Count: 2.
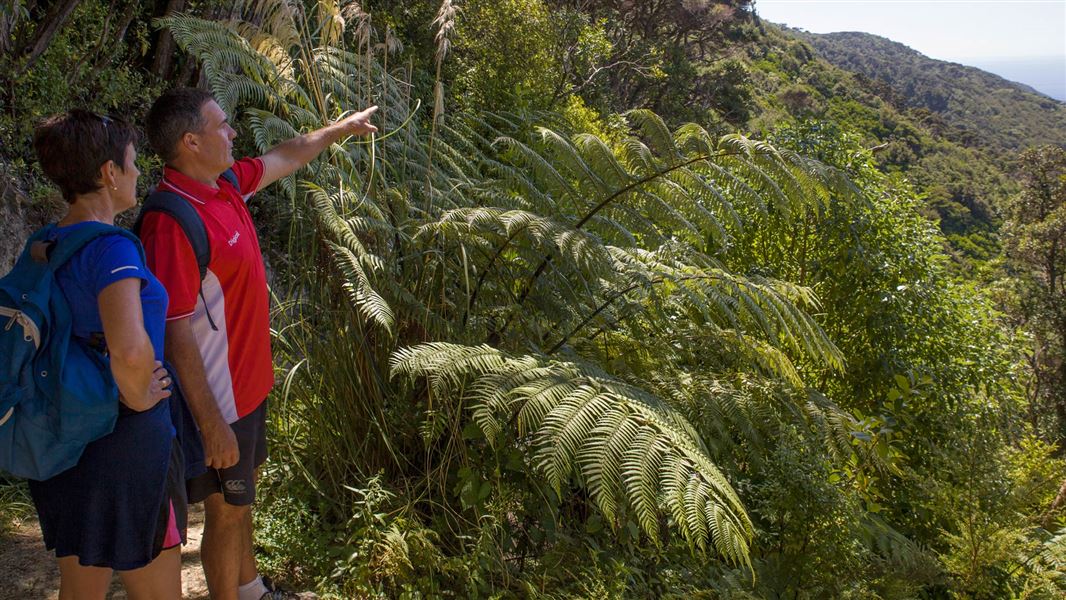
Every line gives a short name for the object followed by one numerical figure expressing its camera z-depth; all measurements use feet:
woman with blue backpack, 5.41
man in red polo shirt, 6.31
